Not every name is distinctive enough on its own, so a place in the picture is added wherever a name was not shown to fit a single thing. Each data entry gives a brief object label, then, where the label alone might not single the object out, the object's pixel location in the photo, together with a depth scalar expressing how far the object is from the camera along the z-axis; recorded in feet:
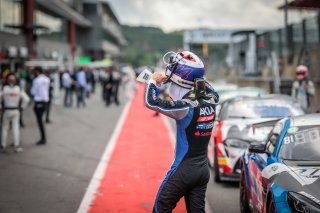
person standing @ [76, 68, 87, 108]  97.55
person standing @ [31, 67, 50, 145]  49.79
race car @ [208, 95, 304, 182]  32.07
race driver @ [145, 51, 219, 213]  16.88
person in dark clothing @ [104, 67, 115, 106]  103.71
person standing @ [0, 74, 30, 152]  43.98
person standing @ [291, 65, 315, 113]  49.01
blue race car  17.28
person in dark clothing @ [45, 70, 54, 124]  69.83
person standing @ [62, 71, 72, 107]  94.48
